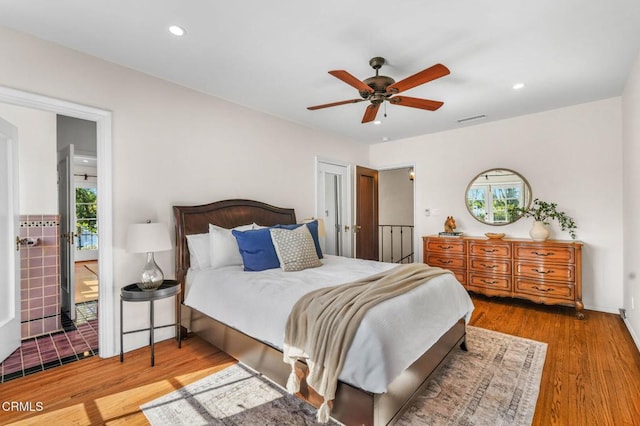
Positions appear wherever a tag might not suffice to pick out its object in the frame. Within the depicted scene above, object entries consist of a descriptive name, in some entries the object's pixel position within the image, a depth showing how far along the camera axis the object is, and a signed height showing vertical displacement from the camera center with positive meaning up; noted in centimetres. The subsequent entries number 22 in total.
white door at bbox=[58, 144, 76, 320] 349 -18
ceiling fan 212 +96
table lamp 248 -25
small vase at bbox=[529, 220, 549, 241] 383 -27
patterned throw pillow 280 -35
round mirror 425 +21
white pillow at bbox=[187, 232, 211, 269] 294 -38
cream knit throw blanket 156 -64
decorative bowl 413 -34
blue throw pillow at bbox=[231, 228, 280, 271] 279 -36
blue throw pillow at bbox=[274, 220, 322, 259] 341 -21
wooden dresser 357 -72
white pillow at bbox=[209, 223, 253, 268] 293 -35
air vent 418 +130
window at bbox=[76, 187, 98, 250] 755 -6
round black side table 241 -66
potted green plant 385 -10
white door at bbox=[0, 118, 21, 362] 247 -24
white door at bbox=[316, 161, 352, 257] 493 +11
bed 152 -86
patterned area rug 181 -123
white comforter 154 -66
